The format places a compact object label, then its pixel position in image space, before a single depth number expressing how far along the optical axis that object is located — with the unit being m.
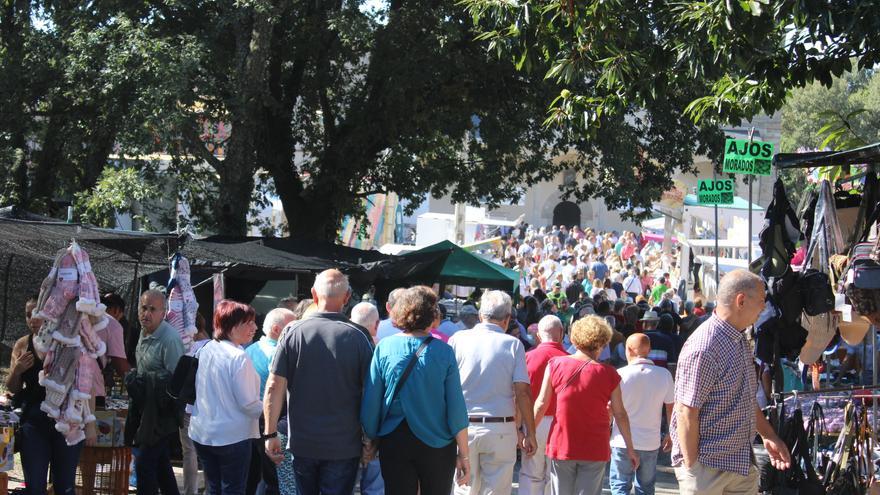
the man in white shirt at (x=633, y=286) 27.84
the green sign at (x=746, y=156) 12.04
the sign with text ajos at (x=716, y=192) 14.48
